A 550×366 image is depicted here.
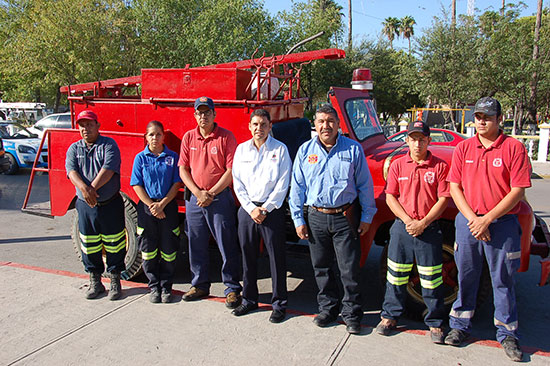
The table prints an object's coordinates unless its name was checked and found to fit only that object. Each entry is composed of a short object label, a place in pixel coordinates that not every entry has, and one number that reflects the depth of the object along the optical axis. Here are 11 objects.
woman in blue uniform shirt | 4.44
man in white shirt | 3.99
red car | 13.16
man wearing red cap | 4.48
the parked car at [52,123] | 14.63
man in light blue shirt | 3.74
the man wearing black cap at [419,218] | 3.62
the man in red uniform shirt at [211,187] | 4.29
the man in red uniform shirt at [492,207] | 3.33
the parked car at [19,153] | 13.66
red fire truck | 4.34
